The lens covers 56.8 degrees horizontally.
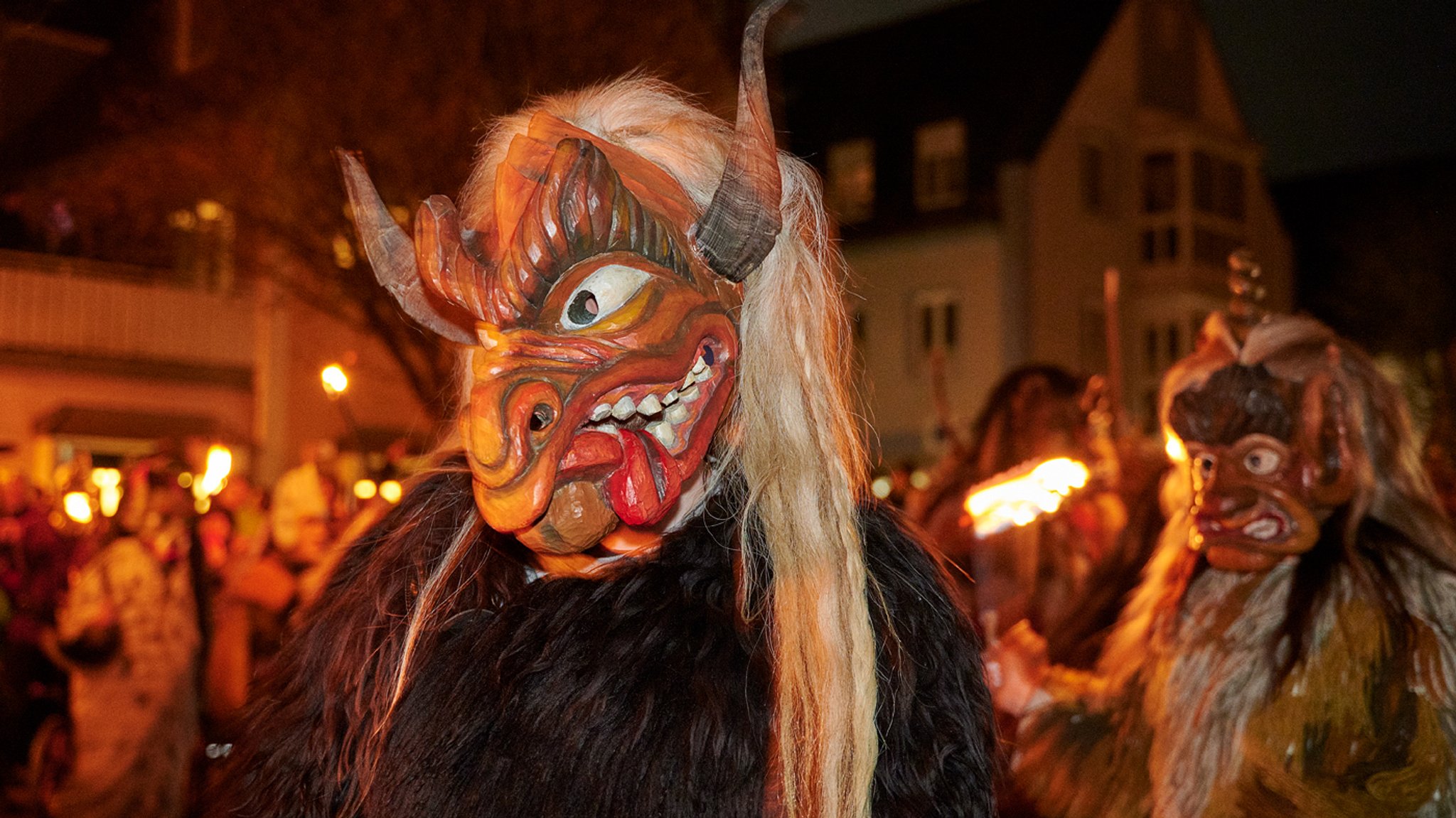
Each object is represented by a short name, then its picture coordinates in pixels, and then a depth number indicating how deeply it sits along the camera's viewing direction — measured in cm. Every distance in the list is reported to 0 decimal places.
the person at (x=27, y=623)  675
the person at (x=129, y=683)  591
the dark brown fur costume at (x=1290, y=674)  294
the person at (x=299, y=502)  745
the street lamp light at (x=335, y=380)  491
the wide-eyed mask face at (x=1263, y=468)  322
